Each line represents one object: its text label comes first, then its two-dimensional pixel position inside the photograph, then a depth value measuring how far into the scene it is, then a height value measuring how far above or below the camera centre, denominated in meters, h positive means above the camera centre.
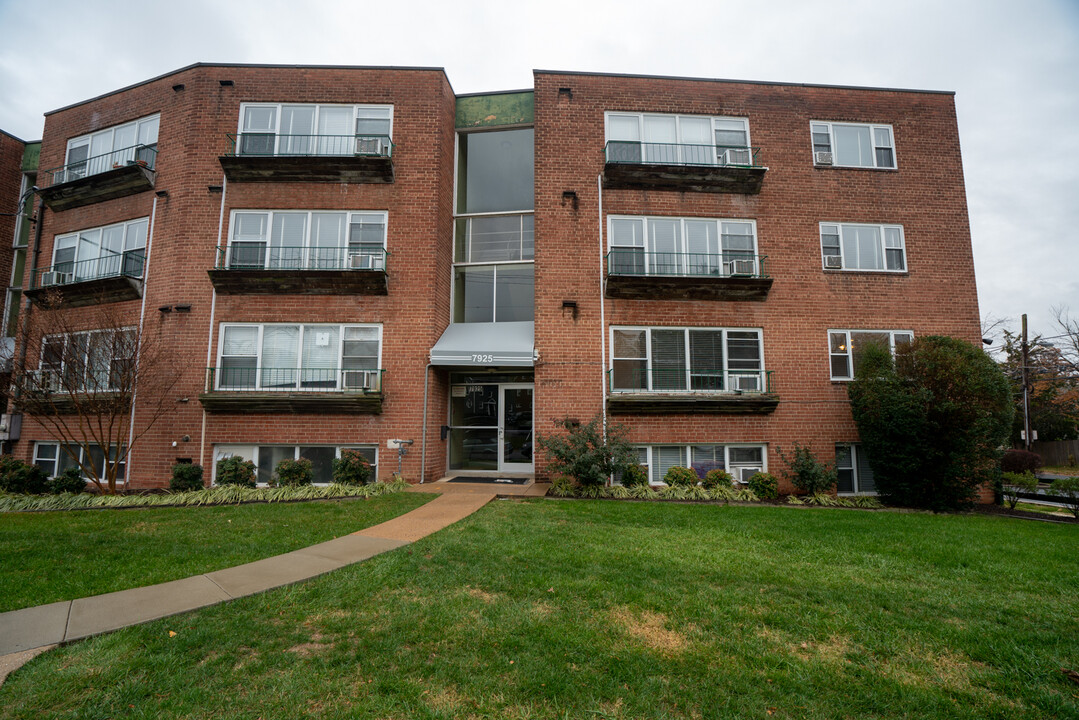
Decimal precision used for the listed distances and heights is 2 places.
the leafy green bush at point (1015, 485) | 11.35 -1.22
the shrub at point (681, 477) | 12.10 -1.11
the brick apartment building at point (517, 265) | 13.41 +4.49
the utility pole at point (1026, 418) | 29.17 +0.68
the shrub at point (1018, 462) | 22.03 -1.35
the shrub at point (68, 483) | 11.48 -1.20
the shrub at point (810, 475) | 12.14 -1.05
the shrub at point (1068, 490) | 10.73 -1.23
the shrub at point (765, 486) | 11.89 -1.28
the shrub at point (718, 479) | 12.07 -1.15
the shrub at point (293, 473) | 11.91 -1.00
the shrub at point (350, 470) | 12.09 -0.94
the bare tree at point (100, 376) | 11.59 +1.23
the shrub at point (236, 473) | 11.90 -1.00
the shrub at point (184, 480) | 11.81 -1.15
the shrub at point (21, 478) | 11.39 -1.08
